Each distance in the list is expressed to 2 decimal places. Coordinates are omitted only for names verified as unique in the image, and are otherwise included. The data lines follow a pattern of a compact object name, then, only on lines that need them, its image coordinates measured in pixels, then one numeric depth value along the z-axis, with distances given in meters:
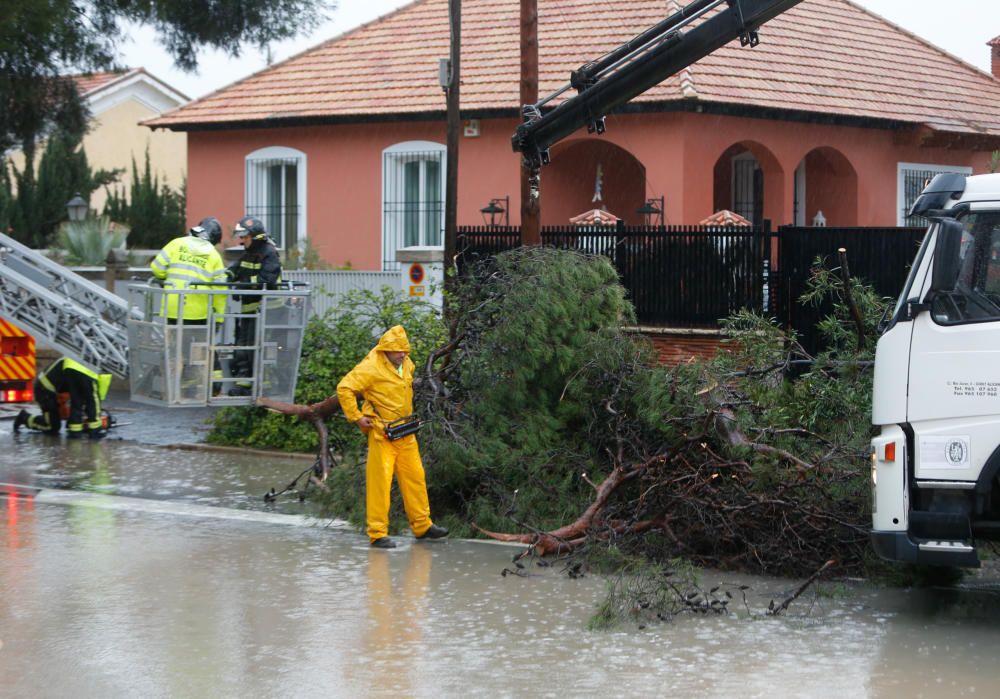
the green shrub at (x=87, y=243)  26.23
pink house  21.80
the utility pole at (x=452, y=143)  17.31
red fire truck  17.22
